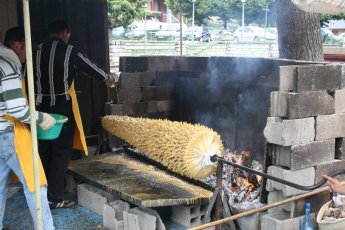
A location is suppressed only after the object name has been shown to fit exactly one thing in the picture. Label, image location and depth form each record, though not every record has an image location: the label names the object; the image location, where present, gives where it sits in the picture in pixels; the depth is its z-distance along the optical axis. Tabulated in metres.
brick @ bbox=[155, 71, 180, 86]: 6.61
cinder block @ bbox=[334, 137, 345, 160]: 4.27
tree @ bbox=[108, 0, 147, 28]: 23.28
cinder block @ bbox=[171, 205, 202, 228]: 4.26
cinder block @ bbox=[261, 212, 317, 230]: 3.86
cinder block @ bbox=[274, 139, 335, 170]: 3.90
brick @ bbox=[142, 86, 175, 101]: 6.49
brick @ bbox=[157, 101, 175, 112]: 6.60
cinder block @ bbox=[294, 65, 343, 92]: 3.86
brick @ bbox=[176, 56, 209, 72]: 6.12
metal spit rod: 3.43
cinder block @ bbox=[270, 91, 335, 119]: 3.84
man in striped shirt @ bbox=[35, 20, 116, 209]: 4.84
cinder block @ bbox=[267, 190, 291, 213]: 4.07
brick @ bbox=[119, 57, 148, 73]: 6.34
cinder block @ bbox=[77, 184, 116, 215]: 4.59
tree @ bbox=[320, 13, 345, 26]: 13.61
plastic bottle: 3.76
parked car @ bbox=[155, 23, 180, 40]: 35.47
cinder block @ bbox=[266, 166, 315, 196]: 3.92
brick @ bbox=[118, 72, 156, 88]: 6.22
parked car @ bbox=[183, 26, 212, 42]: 34.03
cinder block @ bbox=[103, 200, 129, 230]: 4.19
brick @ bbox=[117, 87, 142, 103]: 6.22
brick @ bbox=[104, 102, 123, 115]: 6.19
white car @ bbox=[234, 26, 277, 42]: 32.38
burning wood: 4.52
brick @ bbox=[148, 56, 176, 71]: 6.51
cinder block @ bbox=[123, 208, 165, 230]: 3.92
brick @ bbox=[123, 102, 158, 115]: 6.26
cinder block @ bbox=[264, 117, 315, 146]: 3.84
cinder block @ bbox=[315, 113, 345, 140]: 4.06
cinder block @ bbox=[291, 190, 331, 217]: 3.97
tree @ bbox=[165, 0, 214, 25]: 31.41
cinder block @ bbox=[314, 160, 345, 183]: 4.11
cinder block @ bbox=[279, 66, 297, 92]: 3.87
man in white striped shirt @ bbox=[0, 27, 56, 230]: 3.49
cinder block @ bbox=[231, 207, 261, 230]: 4.14
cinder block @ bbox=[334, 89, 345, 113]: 4.17
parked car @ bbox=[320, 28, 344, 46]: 24.13
